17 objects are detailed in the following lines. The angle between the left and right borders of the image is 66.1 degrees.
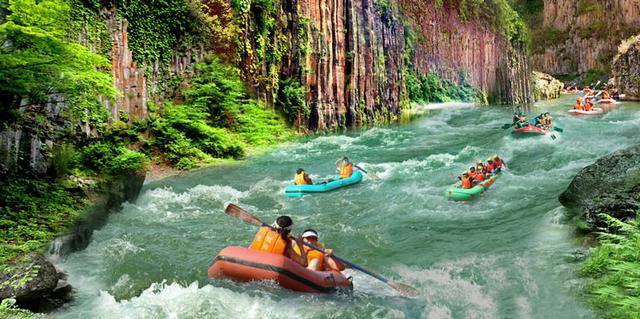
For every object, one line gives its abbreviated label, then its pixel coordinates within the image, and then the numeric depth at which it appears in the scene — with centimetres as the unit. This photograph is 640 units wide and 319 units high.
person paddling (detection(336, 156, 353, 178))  1499
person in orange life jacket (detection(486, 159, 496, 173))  1473
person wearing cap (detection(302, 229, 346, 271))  779
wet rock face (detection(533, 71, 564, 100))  5356
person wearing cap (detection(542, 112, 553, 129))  2350
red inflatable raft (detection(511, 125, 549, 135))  2270
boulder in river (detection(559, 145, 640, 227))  867
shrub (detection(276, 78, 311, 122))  2391
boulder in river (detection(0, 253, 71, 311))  648
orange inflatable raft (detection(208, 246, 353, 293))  707
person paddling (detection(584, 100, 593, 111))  3309
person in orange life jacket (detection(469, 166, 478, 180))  1333
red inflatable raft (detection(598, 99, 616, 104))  4016
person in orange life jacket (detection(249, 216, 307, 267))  738
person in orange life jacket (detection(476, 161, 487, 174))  1430
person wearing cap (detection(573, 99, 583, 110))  3388
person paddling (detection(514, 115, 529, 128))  2349
